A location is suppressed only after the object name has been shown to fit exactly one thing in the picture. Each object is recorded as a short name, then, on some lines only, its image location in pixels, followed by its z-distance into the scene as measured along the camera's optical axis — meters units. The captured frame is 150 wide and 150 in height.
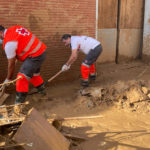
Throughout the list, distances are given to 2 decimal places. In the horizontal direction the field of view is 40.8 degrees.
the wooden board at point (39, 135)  2.31
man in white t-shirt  4.56
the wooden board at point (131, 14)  7.33
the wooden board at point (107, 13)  6.79
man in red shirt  3.37
